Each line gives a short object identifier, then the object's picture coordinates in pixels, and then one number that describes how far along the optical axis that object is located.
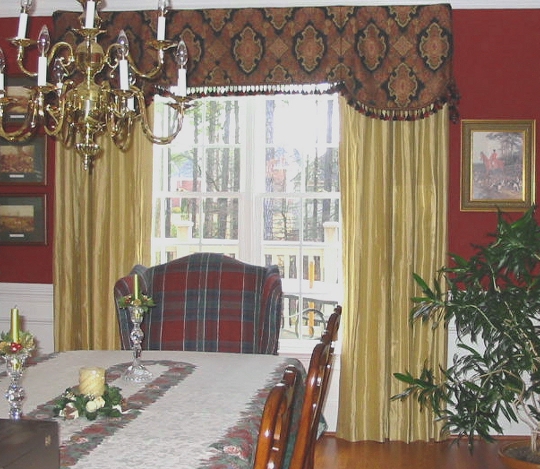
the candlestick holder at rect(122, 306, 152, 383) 3.00
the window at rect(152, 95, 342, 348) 5.49
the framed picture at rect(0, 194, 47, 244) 5.46
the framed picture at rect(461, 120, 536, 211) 5.13
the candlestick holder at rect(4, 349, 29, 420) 2.30
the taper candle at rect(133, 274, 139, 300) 3.02
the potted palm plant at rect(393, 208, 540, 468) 4.27
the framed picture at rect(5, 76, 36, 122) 5.47
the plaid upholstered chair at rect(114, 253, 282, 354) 3.98
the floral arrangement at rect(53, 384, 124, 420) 2.42
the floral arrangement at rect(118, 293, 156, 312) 3.03
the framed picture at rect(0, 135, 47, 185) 5.46
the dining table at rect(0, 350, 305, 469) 2.13
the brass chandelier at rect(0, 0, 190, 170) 2.82
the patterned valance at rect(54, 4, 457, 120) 5.01
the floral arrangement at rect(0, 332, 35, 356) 2.28
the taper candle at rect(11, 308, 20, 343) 2.29
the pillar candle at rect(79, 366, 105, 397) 2.48
